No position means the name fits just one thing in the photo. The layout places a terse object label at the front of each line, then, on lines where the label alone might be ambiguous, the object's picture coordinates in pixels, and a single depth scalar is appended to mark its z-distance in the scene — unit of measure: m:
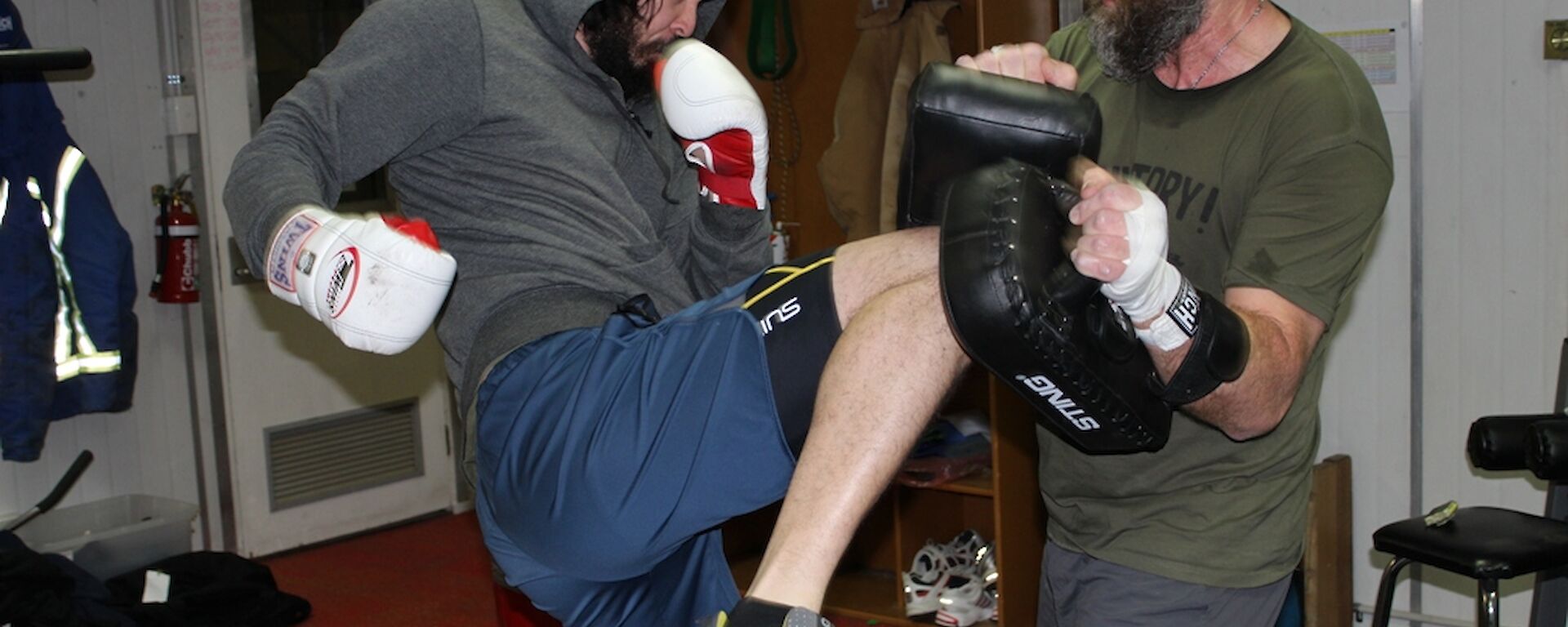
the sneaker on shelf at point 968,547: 4.10
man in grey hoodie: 1.54
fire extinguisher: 4.51
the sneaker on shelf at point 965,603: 3.94
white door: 4.67
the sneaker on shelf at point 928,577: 4.03
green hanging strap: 4.39
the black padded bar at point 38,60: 2.79
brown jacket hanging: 4.05
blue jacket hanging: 3.99
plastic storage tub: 4.16
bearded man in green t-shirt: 1.91
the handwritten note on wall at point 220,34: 4.61
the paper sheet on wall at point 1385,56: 3.42
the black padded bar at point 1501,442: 2.81
